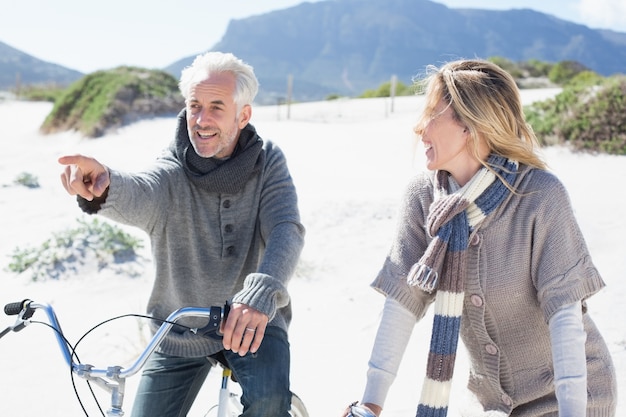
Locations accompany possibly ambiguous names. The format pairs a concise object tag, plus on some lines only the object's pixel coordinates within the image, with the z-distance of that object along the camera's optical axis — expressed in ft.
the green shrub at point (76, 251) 20.61
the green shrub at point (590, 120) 29.55
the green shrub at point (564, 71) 83.51
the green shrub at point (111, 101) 52.75
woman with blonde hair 7.01
